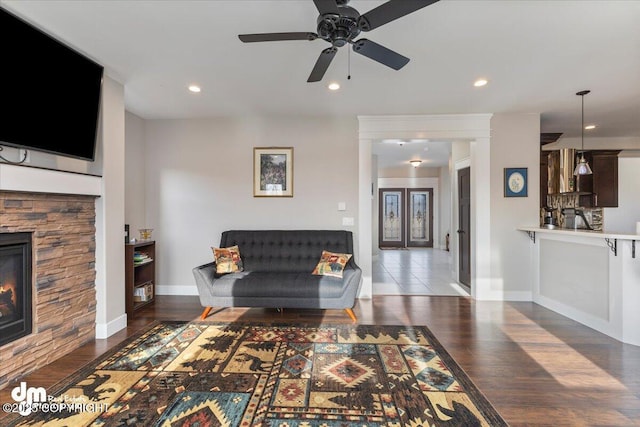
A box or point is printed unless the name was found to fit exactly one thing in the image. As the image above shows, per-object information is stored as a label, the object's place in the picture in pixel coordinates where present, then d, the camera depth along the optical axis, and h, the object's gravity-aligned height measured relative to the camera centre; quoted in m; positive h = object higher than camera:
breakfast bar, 2.84 -0.70
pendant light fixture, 3.81 +0.57
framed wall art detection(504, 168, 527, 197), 4.23 +0.45
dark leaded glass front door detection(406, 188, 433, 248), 10.62 -0.05
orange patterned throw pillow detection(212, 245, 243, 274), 3.66 -0.55
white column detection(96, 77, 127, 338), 2.98 -0.04
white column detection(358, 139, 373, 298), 4.30 +0.07
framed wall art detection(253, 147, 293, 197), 4.38 +0.65
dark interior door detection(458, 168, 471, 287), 4.82 -0.19
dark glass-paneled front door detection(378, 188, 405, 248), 10.72 -0.05
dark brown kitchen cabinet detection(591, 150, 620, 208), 5.23 +0.56
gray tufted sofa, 3.35 -0.82
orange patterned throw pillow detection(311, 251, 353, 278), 3.58 -0.60
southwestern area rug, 1.81 -1.20
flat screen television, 2.10 +0.98
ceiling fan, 1.68 +1.15
